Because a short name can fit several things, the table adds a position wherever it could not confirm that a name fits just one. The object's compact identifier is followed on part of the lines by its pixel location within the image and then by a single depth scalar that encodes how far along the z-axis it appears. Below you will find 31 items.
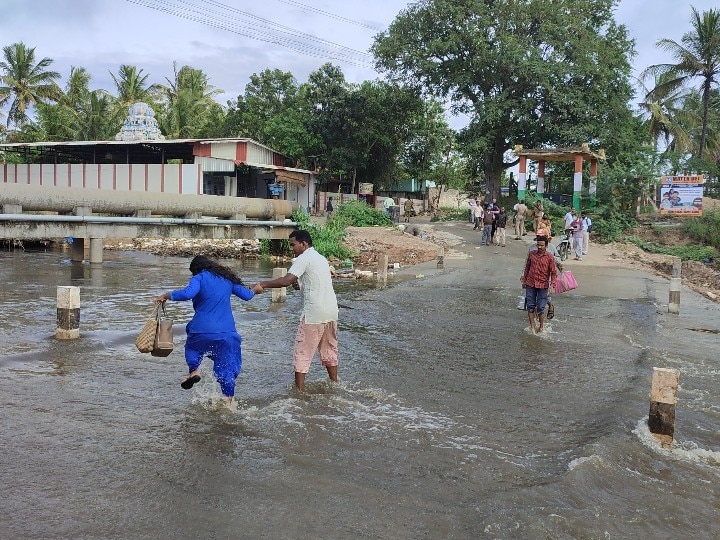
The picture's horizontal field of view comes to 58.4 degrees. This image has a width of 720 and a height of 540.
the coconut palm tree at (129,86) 42.12
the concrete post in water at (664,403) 5.55
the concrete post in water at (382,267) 17.20
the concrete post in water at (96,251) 19.09
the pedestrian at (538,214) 23.34
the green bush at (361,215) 27.56
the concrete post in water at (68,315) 8.72
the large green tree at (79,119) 36.25
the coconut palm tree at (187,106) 39.62
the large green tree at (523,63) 32.09
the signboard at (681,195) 27.91
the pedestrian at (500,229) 24.47
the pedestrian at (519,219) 25.27
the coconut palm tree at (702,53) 34.61
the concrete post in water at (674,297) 13.23
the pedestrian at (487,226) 24.25
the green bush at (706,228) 26.52
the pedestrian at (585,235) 21.73
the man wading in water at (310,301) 6.36
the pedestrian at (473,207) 31.42
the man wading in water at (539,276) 10.00
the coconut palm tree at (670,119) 40.81
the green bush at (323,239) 21.02
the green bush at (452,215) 35.72
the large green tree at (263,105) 40.50
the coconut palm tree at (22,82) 39.62
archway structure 28.05
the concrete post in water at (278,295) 13.20
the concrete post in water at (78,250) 19.08
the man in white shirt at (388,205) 32.53
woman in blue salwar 5.62
